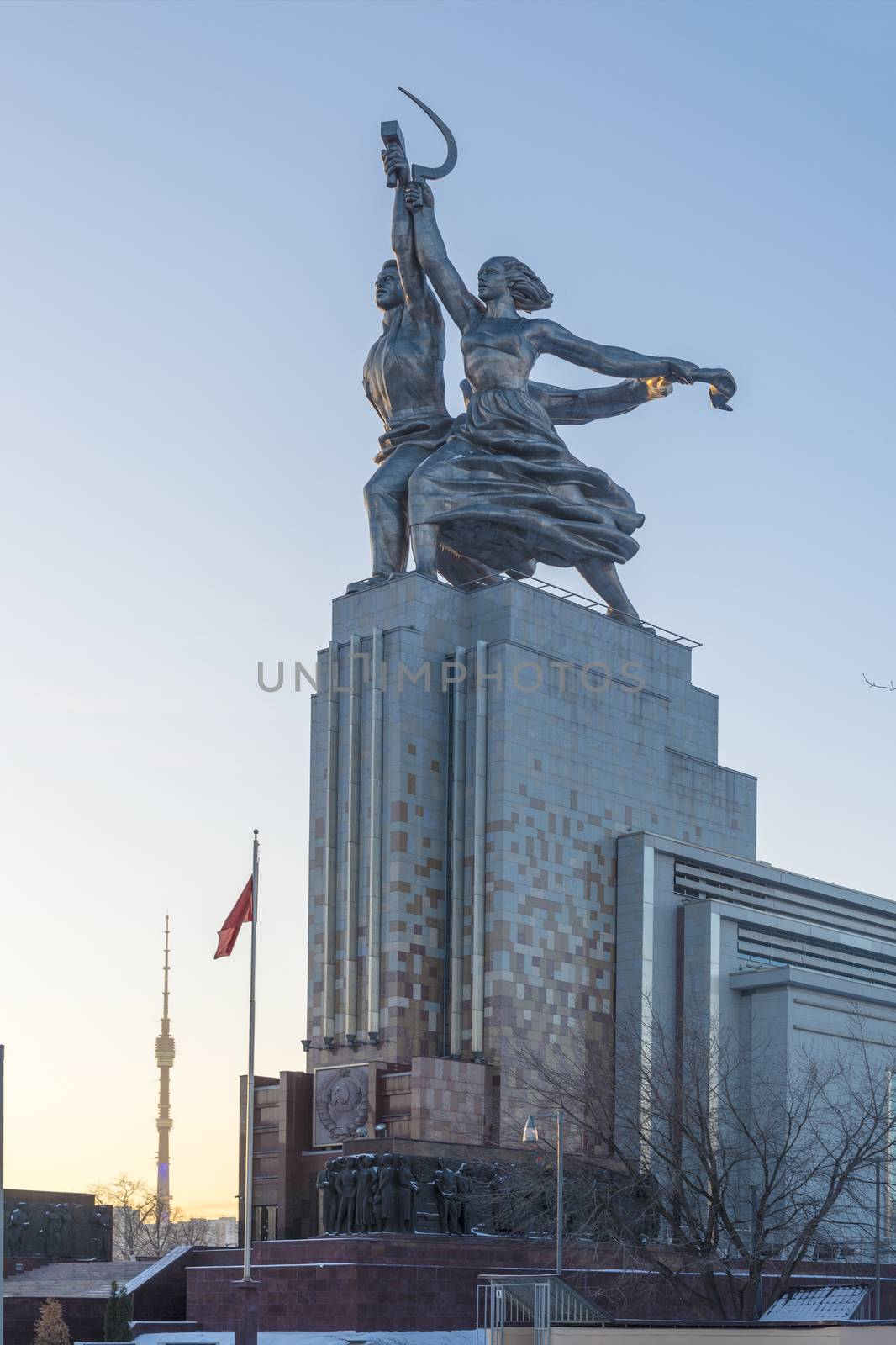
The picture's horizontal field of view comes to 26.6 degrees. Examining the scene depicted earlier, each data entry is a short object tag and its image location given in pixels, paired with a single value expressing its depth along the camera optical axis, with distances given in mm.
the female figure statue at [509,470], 63688
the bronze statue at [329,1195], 50250
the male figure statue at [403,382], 65062
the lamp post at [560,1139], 45094
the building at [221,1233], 178125
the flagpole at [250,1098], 39781
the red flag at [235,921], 42906
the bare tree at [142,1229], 108812
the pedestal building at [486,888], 57156
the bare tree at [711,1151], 45250
